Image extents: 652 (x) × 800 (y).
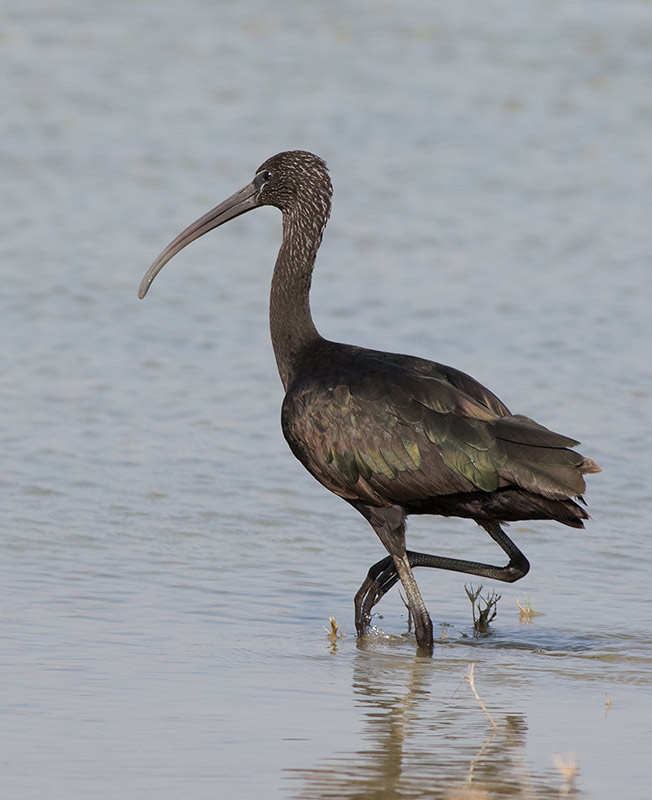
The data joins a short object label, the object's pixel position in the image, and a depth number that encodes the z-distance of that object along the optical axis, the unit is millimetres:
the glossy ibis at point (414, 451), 13875
